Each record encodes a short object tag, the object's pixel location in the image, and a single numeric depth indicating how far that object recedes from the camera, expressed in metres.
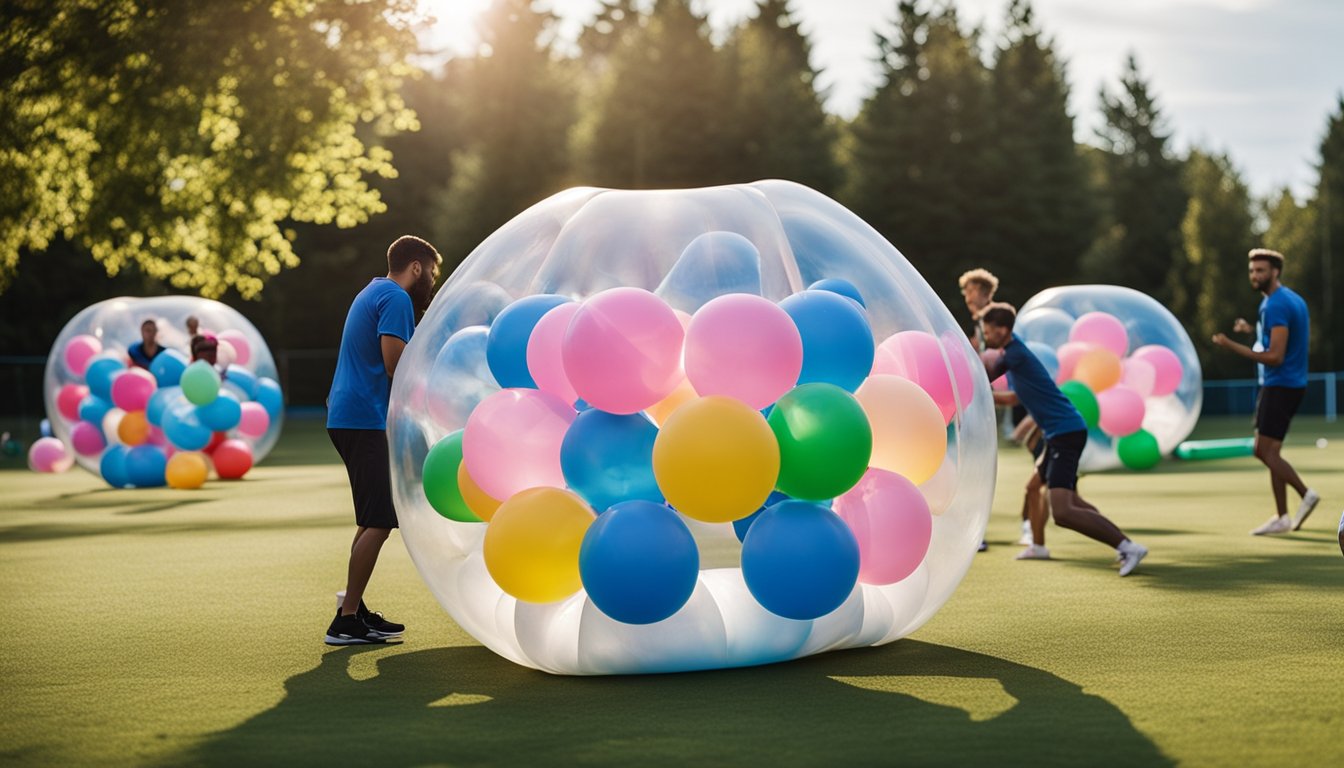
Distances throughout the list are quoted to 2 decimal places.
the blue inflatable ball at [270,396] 19.88
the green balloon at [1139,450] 18.03
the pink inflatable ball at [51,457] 21.23
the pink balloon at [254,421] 19.45
